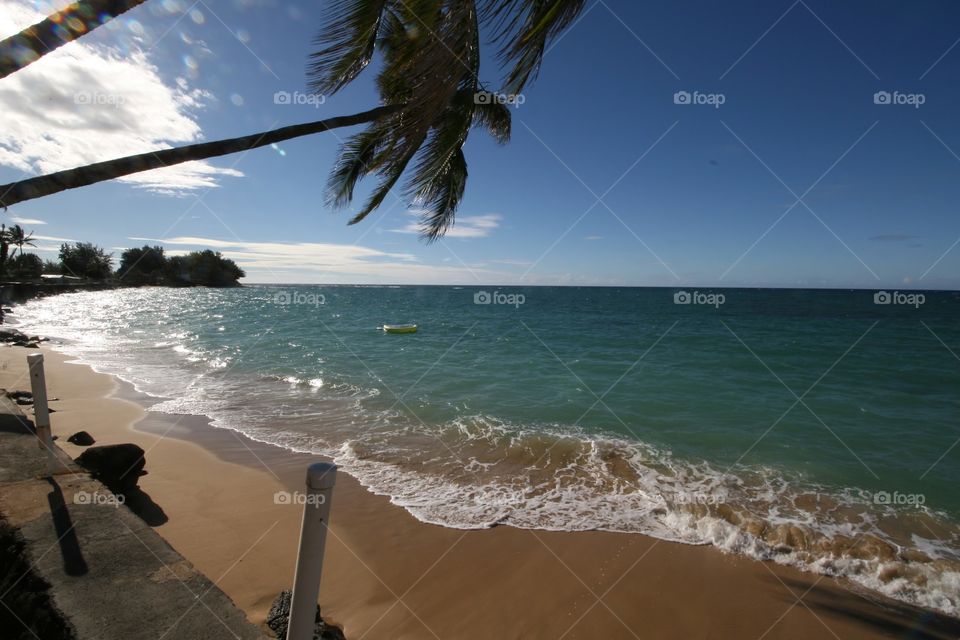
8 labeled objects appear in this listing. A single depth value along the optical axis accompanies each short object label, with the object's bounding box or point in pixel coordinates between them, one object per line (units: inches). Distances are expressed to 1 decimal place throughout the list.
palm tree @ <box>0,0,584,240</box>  88.7
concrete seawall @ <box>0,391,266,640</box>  88.0
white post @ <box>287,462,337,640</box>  64.3
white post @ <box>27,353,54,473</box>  159.8
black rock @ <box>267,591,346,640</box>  108.1
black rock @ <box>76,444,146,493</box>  197.0
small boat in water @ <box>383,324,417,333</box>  1012.5
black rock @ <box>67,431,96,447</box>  269.3
